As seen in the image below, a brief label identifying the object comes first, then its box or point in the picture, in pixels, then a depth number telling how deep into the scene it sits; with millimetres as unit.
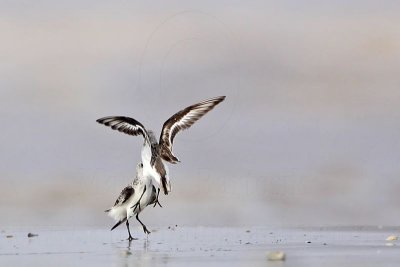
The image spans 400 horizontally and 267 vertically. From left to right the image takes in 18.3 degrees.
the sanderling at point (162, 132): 19547
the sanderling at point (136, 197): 20406
